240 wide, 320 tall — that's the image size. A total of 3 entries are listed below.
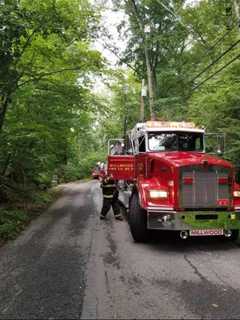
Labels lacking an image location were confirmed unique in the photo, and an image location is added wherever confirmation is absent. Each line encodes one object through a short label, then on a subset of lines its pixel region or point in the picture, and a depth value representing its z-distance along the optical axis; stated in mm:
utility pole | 13869
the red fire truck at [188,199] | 5020
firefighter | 7562
